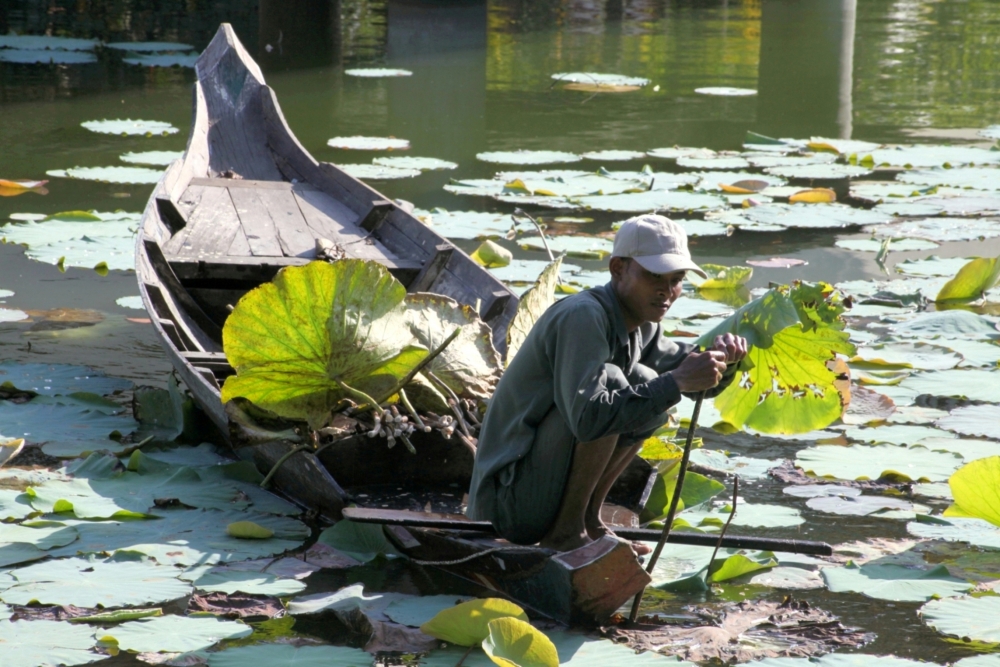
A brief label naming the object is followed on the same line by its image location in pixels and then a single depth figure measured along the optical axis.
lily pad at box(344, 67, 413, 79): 24.05
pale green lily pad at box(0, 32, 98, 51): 26.09
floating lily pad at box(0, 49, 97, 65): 24.72
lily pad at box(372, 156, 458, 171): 15.61
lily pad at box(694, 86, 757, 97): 22.89
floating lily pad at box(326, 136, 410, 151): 16.81
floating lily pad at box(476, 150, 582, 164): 16.02
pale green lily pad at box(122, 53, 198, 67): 24.56
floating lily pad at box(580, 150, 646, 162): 16.42
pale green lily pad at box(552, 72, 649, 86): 23.86
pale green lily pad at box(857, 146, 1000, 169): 16.12
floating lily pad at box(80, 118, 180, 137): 17.53
